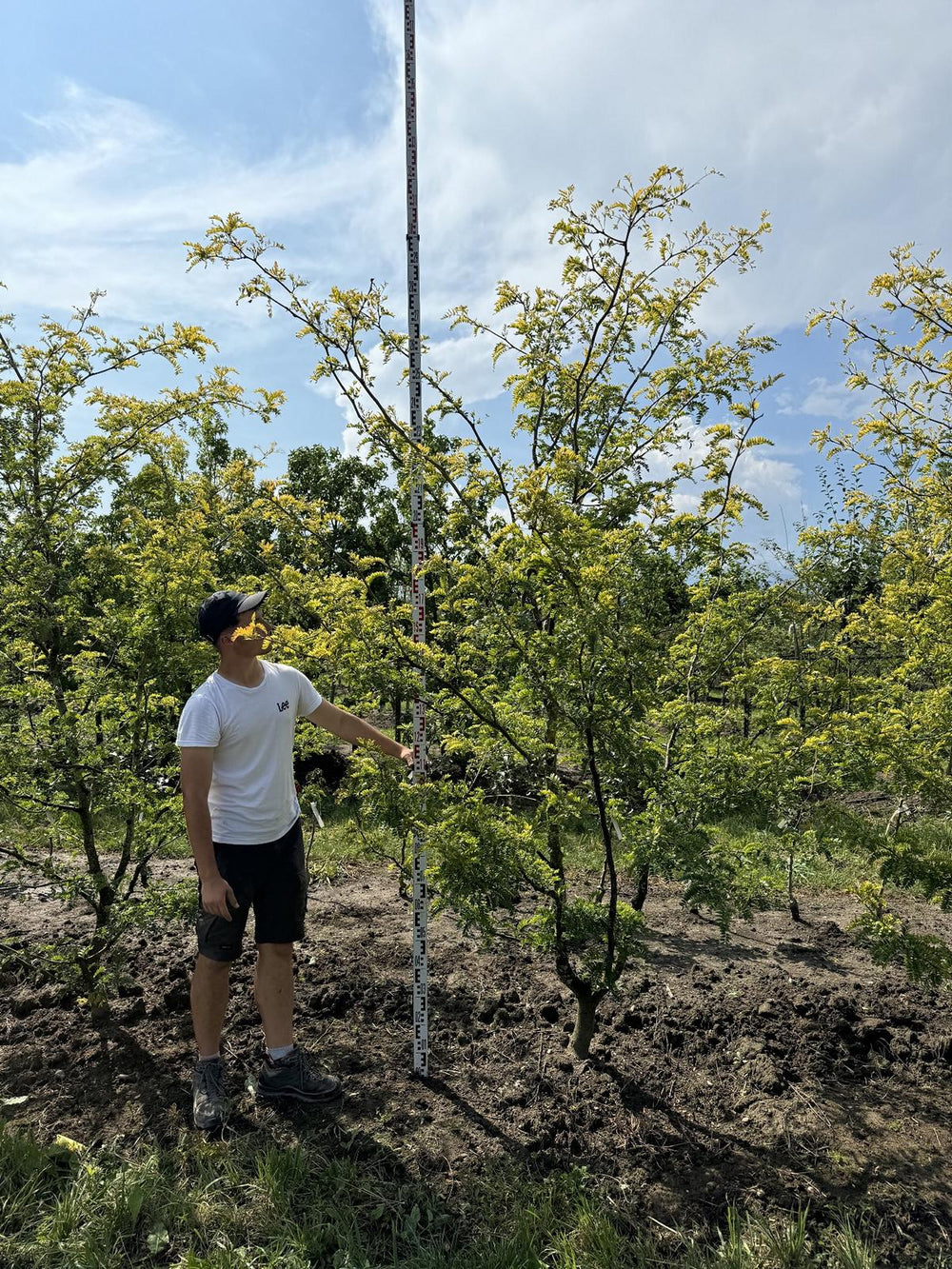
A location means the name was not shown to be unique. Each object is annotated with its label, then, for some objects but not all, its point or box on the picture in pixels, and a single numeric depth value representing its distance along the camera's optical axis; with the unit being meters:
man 3.00
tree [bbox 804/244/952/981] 2.86
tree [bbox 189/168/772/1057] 2.60
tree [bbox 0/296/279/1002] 3.59
